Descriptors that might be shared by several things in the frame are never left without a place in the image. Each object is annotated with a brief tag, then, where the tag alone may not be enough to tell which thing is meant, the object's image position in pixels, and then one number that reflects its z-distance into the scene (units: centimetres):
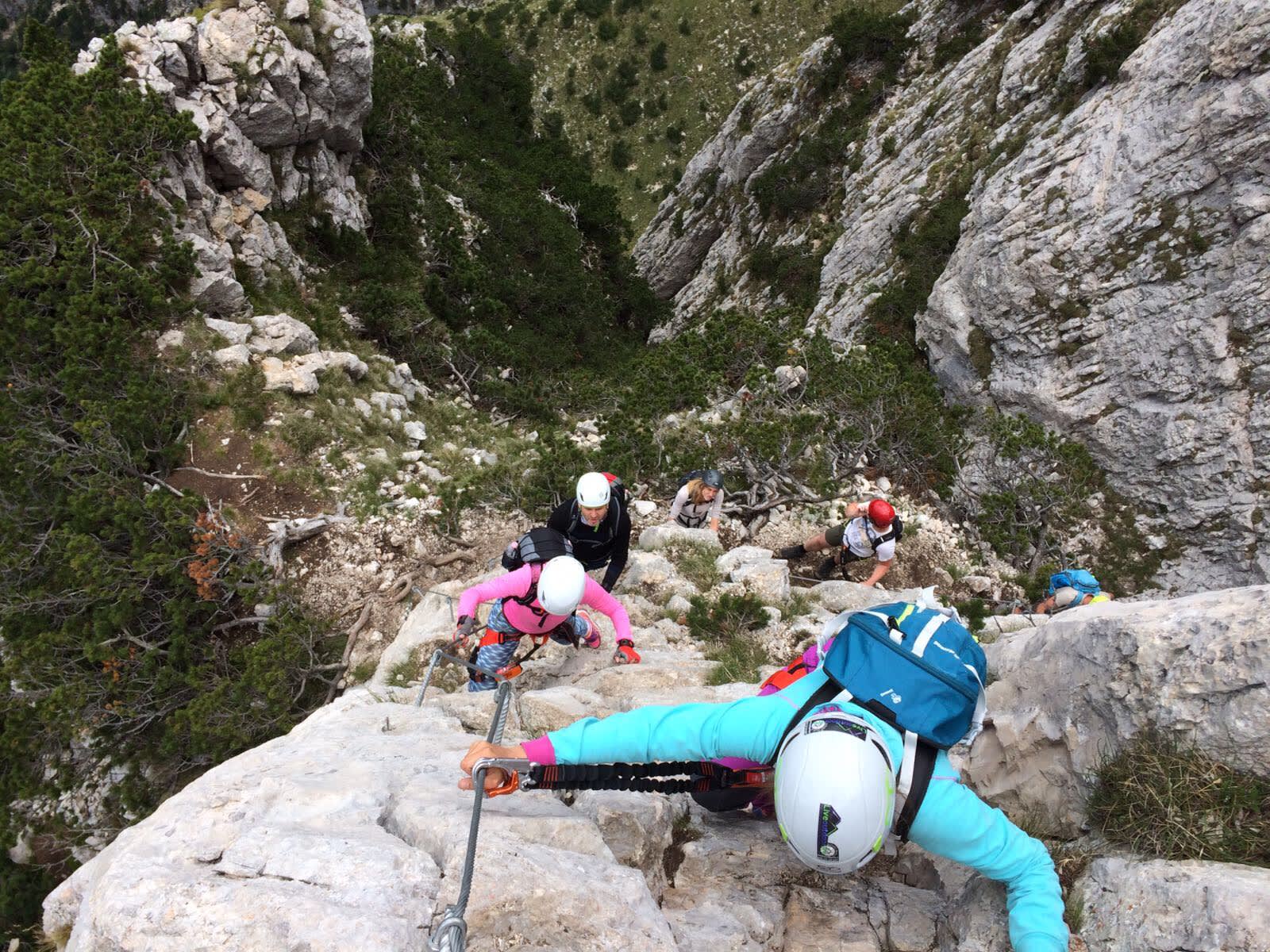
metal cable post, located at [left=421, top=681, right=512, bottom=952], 178
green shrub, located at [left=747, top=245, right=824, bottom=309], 2209
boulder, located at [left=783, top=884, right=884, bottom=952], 254
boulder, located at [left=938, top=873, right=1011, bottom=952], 228
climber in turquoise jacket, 208
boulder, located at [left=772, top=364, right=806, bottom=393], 1294
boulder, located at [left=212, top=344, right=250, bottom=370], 1095
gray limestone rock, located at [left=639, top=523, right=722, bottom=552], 794
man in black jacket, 530
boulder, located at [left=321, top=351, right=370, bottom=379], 1227
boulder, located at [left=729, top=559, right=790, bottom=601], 667
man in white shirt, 723
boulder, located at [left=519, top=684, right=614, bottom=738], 393
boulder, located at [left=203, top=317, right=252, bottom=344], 1125
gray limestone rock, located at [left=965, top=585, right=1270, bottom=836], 239
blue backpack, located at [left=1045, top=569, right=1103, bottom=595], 680
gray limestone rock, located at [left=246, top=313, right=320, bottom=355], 1185
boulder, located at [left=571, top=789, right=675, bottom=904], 267
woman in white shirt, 772
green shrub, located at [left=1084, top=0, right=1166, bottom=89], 1332
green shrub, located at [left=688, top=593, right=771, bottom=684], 572
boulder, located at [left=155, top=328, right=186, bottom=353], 1066
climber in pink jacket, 411
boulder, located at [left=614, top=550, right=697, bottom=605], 700
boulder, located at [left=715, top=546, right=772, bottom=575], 729
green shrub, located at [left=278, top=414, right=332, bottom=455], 1044
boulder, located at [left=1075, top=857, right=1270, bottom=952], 195
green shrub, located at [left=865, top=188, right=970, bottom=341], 1591
